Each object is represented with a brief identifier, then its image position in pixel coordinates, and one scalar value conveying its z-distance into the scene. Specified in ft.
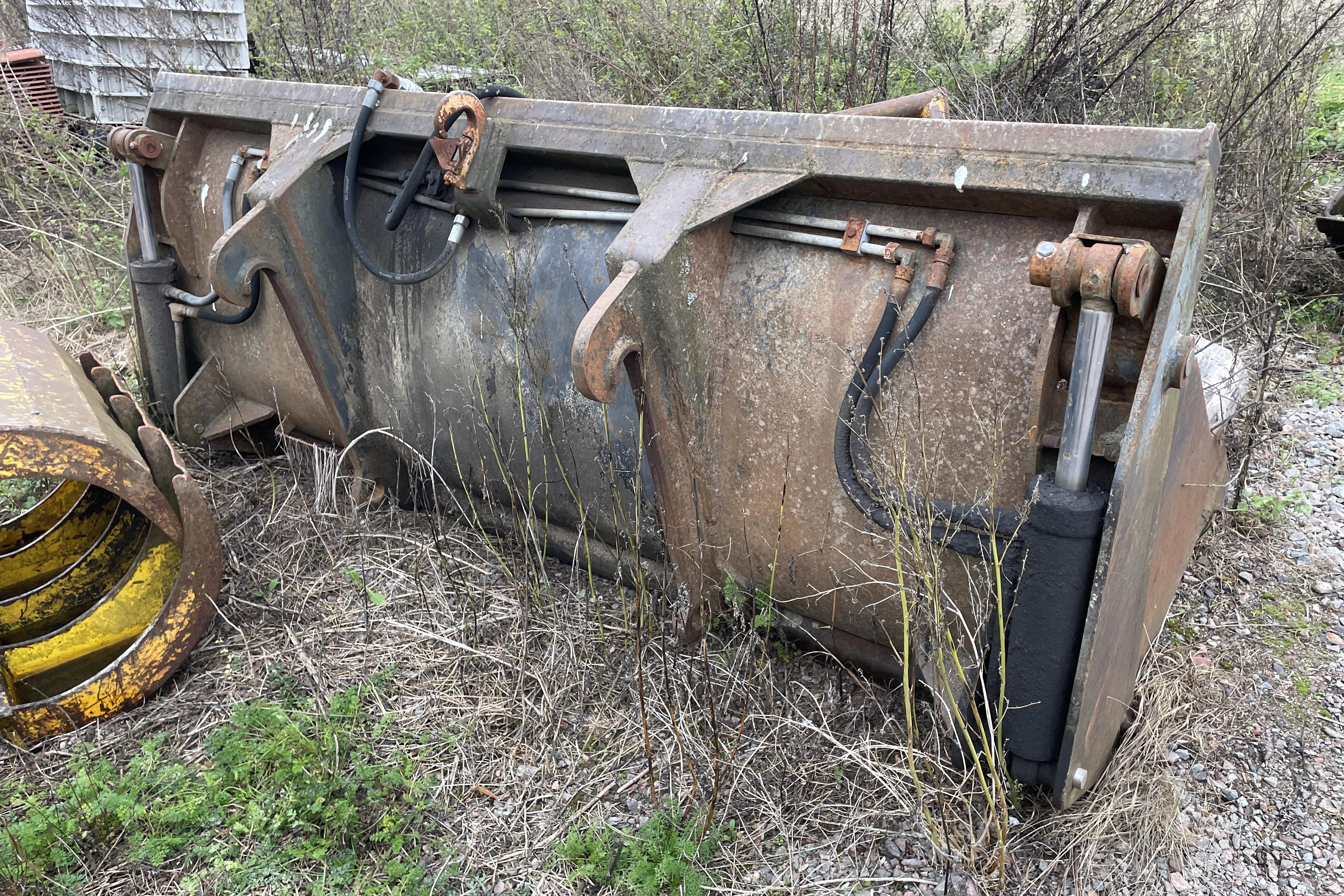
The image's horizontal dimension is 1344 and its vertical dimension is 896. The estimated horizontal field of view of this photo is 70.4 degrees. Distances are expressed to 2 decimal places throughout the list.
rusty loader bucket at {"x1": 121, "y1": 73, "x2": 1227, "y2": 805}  5.63
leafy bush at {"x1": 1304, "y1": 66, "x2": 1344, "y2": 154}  19.67
